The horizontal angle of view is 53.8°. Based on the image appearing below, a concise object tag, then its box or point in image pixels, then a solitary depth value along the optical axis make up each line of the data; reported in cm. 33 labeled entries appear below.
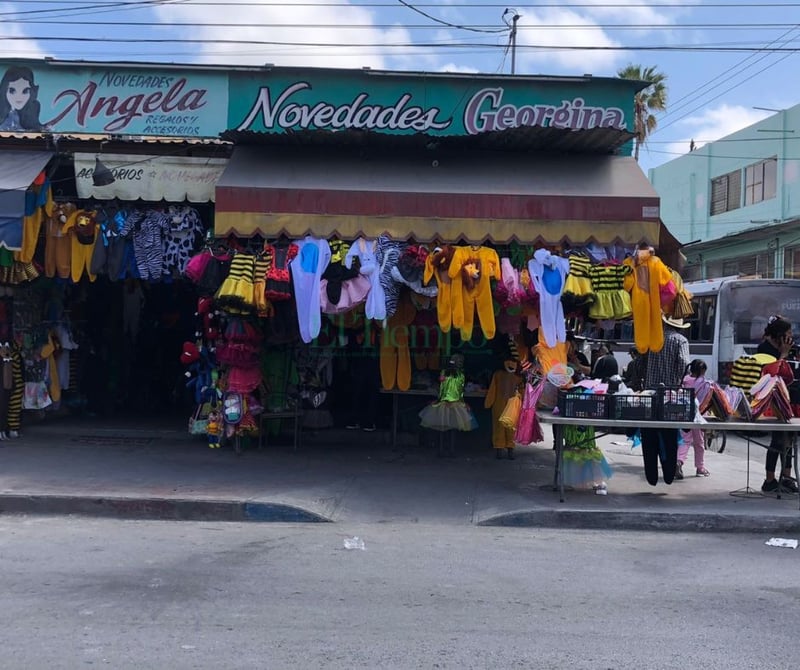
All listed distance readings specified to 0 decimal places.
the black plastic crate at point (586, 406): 855
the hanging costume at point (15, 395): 1121
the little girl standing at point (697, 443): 1045
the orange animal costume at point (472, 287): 918
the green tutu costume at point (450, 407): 1070
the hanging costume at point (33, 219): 1002
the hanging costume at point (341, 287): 933
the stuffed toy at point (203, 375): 1082
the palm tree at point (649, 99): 3141
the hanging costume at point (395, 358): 1102
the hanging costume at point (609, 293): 928
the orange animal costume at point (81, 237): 1023
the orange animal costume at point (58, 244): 1033
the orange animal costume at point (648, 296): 898
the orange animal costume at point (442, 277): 923
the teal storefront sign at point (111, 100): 1099
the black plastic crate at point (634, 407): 853
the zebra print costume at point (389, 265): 932
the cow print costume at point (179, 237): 1041
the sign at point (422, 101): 1008
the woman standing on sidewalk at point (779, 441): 916
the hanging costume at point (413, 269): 930
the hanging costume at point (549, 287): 919
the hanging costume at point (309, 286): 935
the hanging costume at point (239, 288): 924
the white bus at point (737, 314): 1859
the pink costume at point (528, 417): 908
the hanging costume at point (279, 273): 934
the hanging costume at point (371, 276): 928
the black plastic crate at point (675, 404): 847
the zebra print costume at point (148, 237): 1026
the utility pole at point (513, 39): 2108
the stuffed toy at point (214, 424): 1079
